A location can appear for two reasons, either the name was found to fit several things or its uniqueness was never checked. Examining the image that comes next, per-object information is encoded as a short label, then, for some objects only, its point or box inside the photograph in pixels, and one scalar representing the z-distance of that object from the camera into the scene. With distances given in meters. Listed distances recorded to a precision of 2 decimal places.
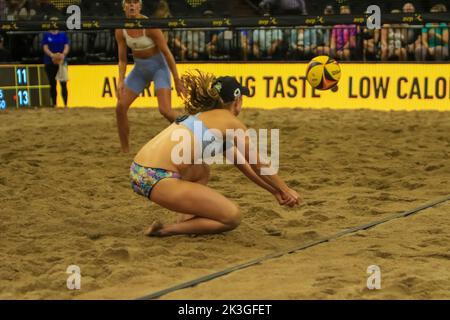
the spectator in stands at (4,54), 20.08
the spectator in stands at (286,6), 12.45
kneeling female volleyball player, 6.42
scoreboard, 19.08
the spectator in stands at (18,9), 12.61
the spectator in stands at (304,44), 18.70
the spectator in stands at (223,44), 19.30
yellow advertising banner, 17.50
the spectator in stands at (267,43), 18.91
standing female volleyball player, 10.89
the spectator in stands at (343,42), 18.41
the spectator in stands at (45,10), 12.71
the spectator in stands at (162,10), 12.48
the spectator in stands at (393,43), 18.09
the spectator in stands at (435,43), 17.98
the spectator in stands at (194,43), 19.50
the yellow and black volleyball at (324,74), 12.17
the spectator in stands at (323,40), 18.61
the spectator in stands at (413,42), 18.14
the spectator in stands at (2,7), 15.50
